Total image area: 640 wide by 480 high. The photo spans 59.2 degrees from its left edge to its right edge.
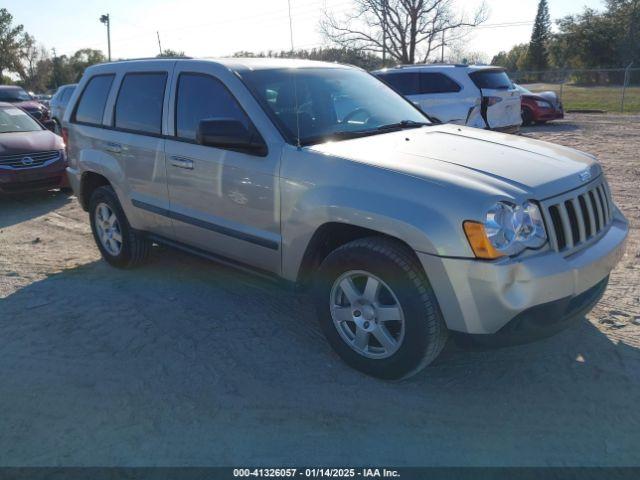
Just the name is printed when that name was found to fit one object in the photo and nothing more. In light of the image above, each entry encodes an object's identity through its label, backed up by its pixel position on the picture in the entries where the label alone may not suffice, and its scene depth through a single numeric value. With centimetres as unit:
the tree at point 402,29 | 3625
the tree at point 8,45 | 6706
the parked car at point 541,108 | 1636
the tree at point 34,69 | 7138
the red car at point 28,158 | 820
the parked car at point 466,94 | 1073
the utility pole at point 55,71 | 6944
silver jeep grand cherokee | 284
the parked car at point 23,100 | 1748
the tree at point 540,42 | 6908
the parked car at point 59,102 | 1560
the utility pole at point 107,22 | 5172
